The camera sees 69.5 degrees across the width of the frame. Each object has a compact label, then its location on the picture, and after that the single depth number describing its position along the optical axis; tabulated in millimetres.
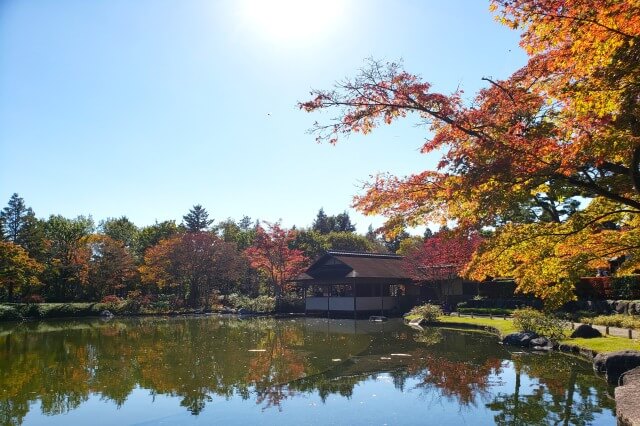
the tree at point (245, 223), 97438
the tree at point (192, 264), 34750
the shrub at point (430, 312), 22953
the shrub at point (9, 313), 27708
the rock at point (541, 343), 14469
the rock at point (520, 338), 15125
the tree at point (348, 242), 54022
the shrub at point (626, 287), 19703
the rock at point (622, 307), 18453
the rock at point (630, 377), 7844
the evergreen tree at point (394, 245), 66975
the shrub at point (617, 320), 15781
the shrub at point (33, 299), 31216
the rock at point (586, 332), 14305
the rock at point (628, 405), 6042
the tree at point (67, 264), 34406
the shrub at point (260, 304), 31641
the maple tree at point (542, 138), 5836
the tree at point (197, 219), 56406
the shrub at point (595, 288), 21109
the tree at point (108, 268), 35156
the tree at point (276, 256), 32625
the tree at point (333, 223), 73875
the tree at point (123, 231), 51281
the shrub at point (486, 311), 24000
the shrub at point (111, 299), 32531
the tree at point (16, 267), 28453
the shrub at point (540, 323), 15031
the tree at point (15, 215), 43994
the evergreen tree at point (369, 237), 71762
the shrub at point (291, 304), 31892
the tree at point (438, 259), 25188
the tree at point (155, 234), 43250
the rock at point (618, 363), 9523
